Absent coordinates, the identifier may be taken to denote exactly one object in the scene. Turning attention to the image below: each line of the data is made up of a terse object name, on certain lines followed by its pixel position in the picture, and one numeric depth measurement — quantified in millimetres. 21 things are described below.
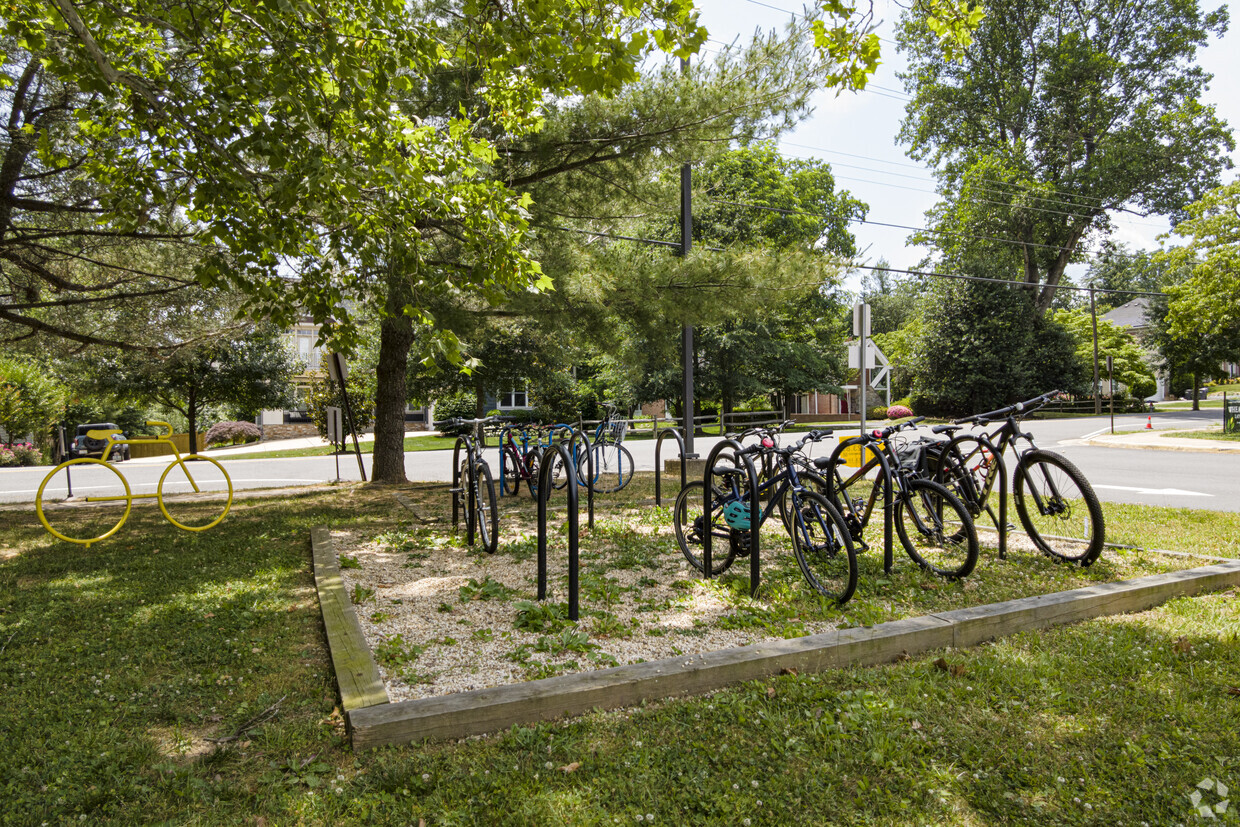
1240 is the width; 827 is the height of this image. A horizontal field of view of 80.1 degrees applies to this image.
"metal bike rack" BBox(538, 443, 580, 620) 4176
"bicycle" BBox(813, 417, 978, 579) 5250
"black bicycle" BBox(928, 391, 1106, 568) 5238
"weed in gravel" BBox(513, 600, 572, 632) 4230
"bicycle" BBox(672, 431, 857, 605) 4742
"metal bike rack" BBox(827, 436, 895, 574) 5147
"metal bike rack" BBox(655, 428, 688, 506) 8641
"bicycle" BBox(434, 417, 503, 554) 6141
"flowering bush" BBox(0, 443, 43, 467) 22938
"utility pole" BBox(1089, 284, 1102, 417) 37688
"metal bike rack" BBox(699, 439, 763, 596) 4668
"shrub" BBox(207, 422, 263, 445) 33875
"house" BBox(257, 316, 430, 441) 39750
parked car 13168
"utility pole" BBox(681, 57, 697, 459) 11234
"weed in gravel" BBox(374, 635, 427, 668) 3709
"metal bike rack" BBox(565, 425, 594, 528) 7527
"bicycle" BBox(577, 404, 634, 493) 11000
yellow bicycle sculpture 7414
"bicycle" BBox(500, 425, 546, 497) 10062
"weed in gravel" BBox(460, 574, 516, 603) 5004
